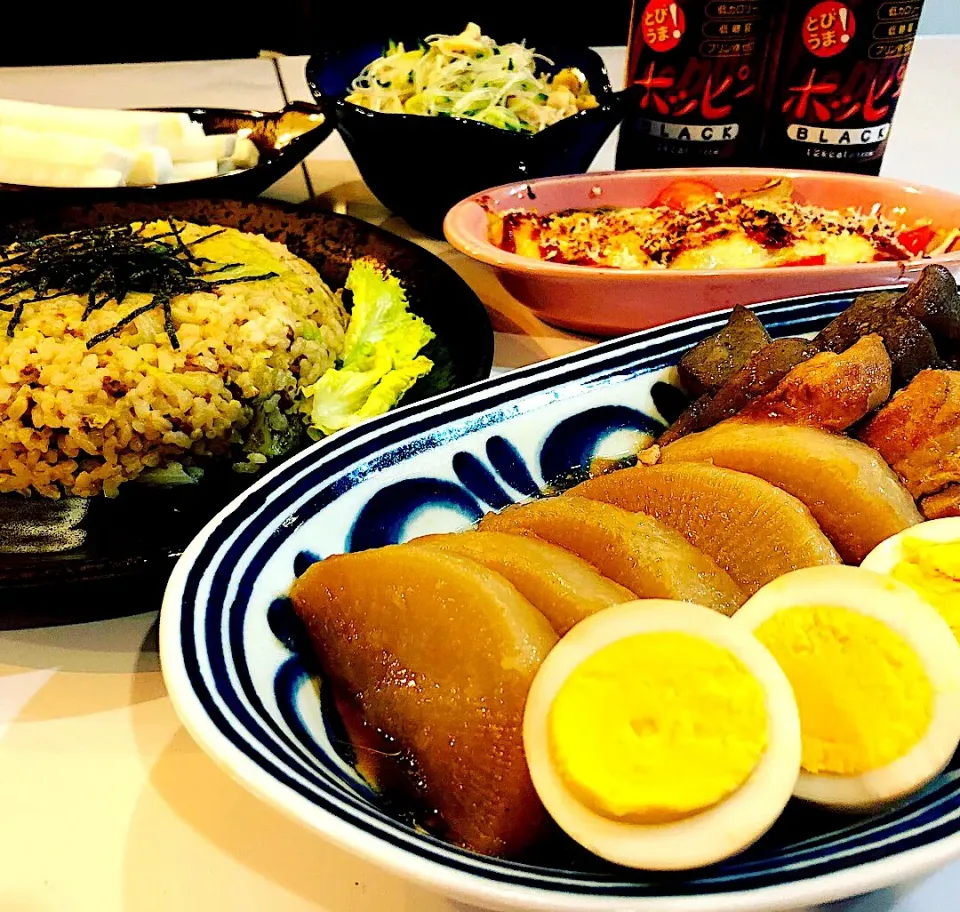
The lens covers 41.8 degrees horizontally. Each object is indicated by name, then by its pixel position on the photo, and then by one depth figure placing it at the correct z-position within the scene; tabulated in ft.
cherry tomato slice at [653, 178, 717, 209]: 1.55
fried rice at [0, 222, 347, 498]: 1.15
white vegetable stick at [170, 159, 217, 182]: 1.67
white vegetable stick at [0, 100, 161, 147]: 1.68
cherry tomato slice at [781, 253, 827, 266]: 1.41
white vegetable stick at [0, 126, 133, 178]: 1.59
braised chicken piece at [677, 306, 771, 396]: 1.20
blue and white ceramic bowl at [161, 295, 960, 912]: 0.79
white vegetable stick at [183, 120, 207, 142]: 1.71
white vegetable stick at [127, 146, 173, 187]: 1.63
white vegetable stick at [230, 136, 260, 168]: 1.73
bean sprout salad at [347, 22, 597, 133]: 1.71
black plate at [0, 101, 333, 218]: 1.54
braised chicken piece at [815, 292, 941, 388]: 1.18
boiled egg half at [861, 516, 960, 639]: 0.92
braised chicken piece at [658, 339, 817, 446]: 1.17
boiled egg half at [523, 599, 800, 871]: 0.81
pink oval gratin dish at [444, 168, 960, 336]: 1.33
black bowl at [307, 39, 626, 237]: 1.53
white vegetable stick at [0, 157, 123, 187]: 1.59
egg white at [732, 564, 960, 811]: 0.84
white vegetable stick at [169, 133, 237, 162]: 1.71
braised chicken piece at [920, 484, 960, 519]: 1.04
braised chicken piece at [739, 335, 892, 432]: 1.10
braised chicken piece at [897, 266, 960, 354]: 1.21
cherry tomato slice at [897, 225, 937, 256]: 1.48
